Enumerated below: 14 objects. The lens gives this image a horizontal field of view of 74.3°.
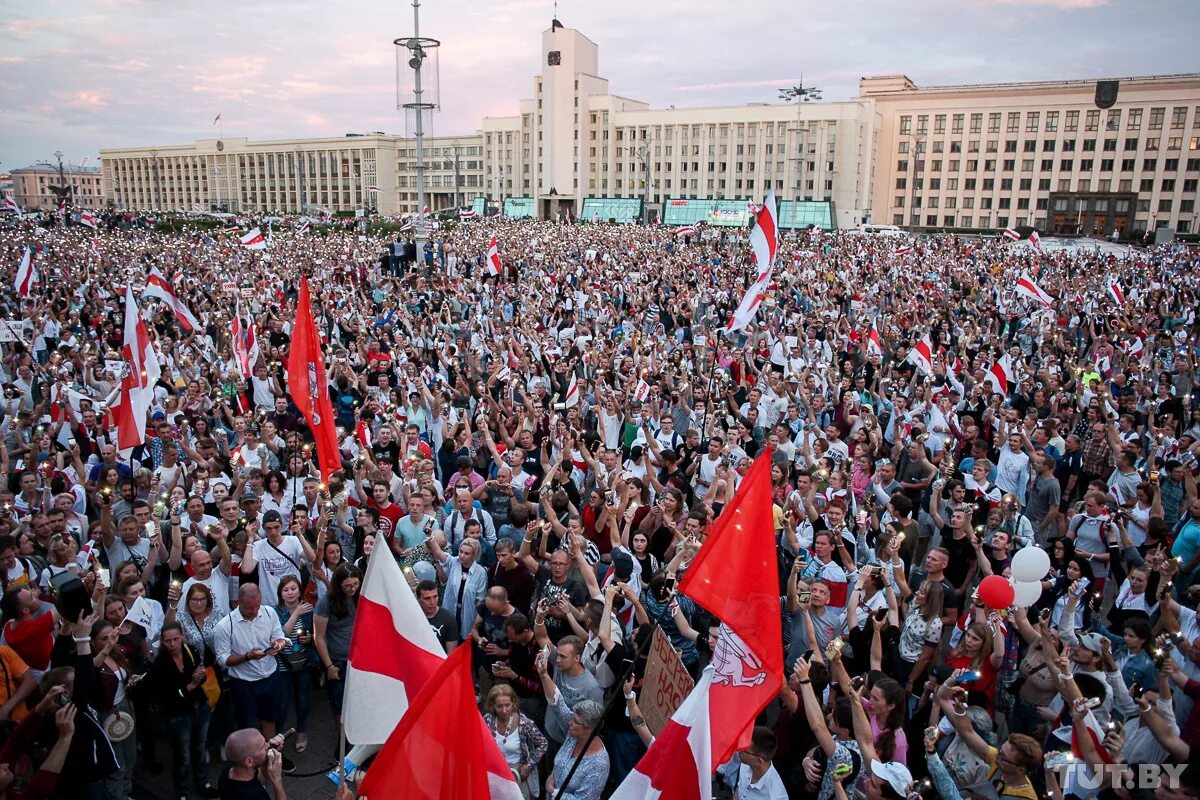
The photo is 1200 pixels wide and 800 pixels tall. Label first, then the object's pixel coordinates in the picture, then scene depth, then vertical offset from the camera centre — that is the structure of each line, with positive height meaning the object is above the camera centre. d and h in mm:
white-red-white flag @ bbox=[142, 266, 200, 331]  13055 -863
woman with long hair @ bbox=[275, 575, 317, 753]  5051 -2546
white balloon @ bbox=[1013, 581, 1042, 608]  4695 -2010
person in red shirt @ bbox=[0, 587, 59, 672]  4547 -2209
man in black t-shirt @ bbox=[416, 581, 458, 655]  5023 -2375
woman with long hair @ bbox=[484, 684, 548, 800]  4004 -2483
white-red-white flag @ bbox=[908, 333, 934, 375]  11273 -1530
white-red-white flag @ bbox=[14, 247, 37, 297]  15876 -702
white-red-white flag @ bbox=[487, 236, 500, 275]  21359 -456
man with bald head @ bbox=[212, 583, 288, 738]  4781 -2440
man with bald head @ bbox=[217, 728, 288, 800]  3418 -2302
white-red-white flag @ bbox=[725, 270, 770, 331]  9820 -757
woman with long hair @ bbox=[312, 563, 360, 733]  5125 -2411
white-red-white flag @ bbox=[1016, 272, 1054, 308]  16422 -879
